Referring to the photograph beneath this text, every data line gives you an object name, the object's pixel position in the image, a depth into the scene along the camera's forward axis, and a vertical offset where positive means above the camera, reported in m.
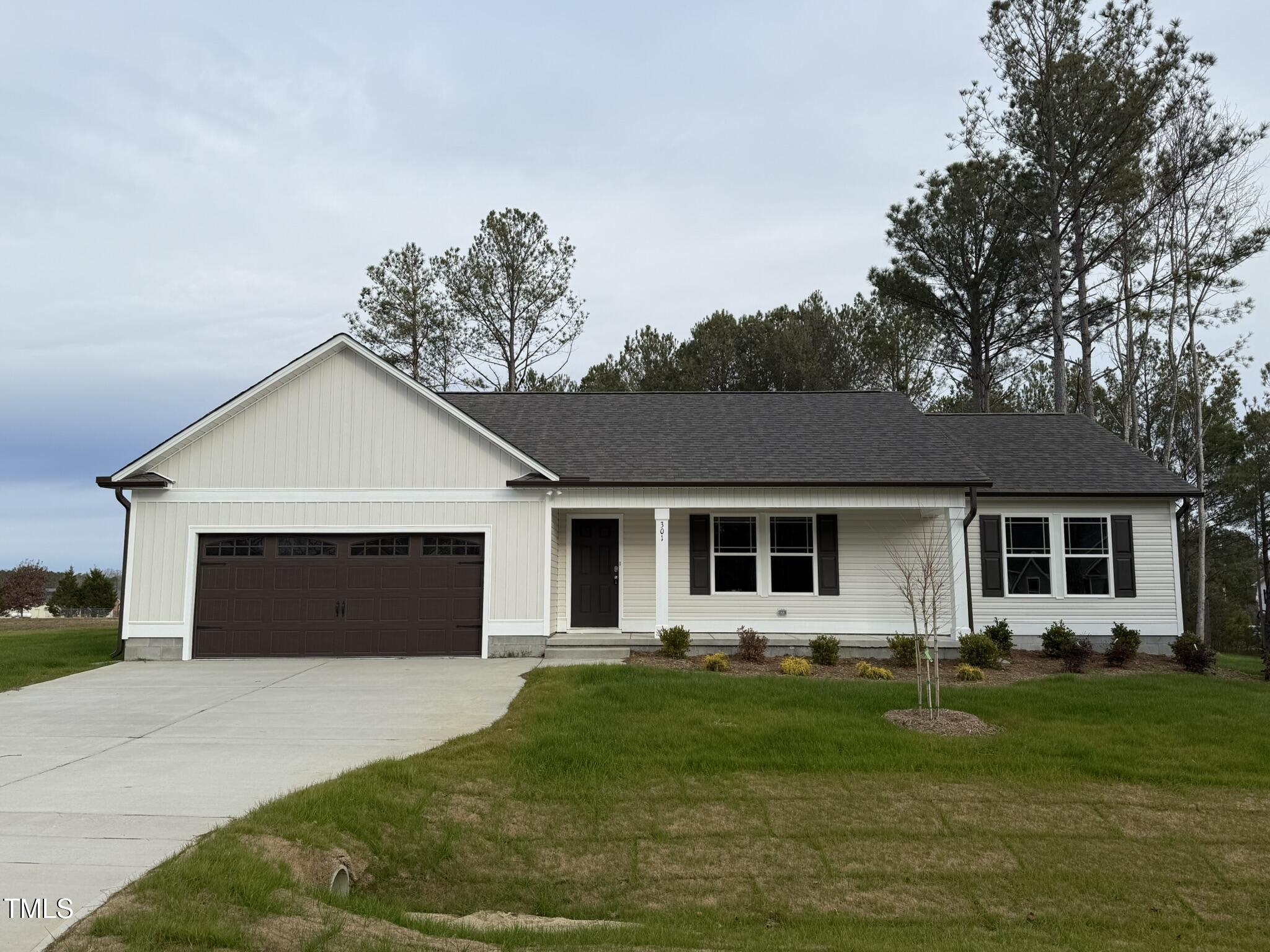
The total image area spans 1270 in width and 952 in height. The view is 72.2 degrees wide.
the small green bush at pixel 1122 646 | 14.38 -1.21
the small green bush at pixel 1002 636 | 14.79 -1.06
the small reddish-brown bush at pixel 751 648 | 13.92 -1.19
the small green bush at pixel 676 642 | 13.70 -1.08
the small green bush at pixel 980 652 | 13.46 -1.21
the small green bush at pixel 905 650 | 13.69 -1.20
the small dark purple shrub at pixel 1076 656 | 13.85 -1.34
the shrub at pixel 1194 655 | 13.99 -1.32
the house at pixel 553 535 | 14.80 +0.68
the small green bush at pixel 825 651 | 13.68 -1.22
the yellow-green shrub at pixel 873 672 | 12.52 -1.43
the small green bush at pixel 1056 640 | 14.52 -1.10
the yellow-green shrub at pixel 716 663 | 12.73 -1.32
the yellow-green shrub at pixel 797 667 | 12.66 -1.37
